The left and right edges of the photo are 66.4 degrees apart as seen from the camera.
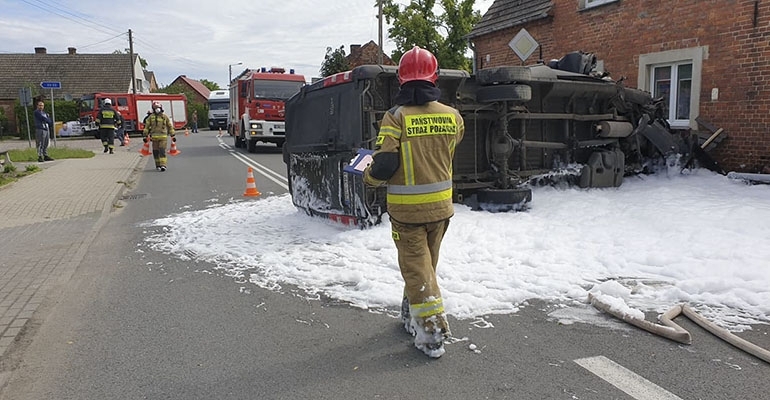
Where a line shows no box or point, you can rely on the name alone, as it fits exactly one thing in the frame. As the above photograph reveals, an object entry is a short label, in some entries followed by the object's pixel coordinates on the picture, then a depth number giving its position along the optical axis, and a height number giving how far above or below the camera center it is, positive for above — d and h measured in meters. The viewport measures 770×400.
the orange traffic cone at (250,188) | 10.70 -1.13
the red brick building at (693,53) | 9.38 +1.21
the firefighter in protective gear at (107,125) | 21.09 +0.10
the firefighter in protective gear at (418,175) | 3.61 -0.32
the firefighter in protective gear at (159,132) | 15.27 -0.13
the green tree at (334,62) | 41.44 +4.44
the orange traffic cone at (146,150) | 20.04 -0.77
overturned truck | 6.74 -0.14
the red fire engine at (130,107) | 37.84 +1.35
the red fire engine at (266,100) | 21.02 +0.92
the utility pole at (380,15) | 32.66 +6.06
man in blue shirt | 17.53 -0.09
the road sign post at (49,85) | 19.90 +1.47
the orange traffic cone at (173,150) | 20.77 -0.81
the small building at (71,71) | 51.99 +5.14
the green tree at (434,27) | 33.75 +5.57
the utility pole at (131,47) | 49.79 +6.77
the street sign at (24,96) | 20.38 +1.13
